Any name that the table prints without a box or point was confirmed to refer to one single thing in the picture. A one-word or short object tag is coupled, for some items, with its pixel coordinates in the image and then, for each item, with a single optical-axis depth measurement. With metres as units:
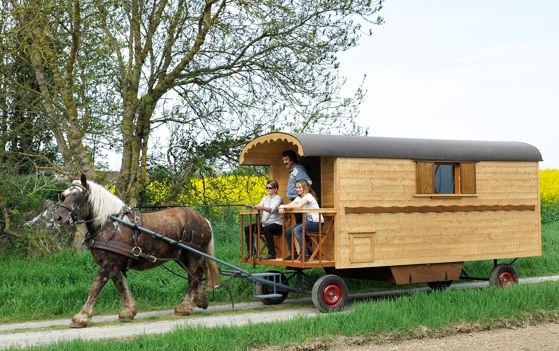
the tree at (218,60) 16.17
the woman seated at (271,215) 12.57
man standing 12.73
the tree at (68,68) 14.60
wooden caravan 12.17
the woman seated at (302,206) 12.05
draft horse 10.96
